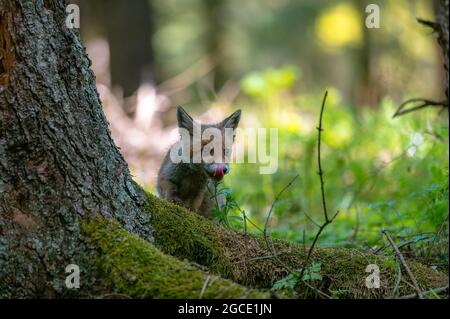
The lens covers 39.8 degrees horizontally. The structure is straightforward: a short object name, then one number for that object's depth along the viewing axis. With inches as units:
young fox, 222.5
